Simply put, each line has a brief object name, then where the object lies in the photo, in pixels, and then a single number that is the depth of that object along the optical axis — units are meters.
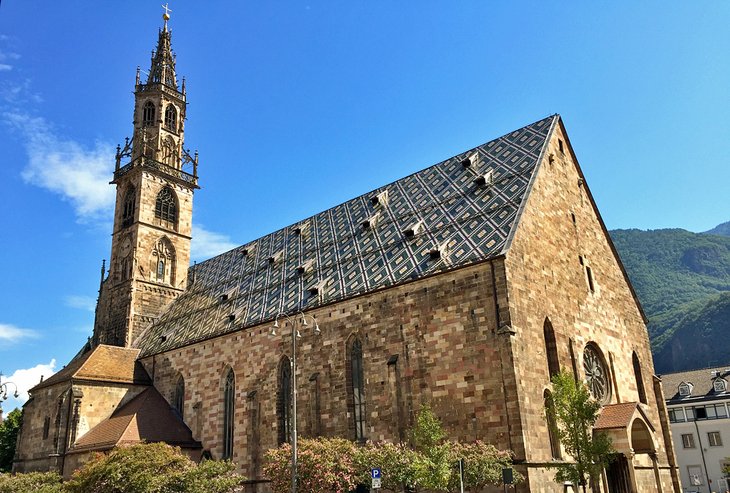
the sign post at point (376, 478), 18.92
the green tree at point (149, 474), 23.97
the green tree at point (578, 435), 20.86
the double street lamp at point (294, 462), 20.37
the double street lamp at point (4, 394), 27.08
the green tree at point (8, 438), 48.94
